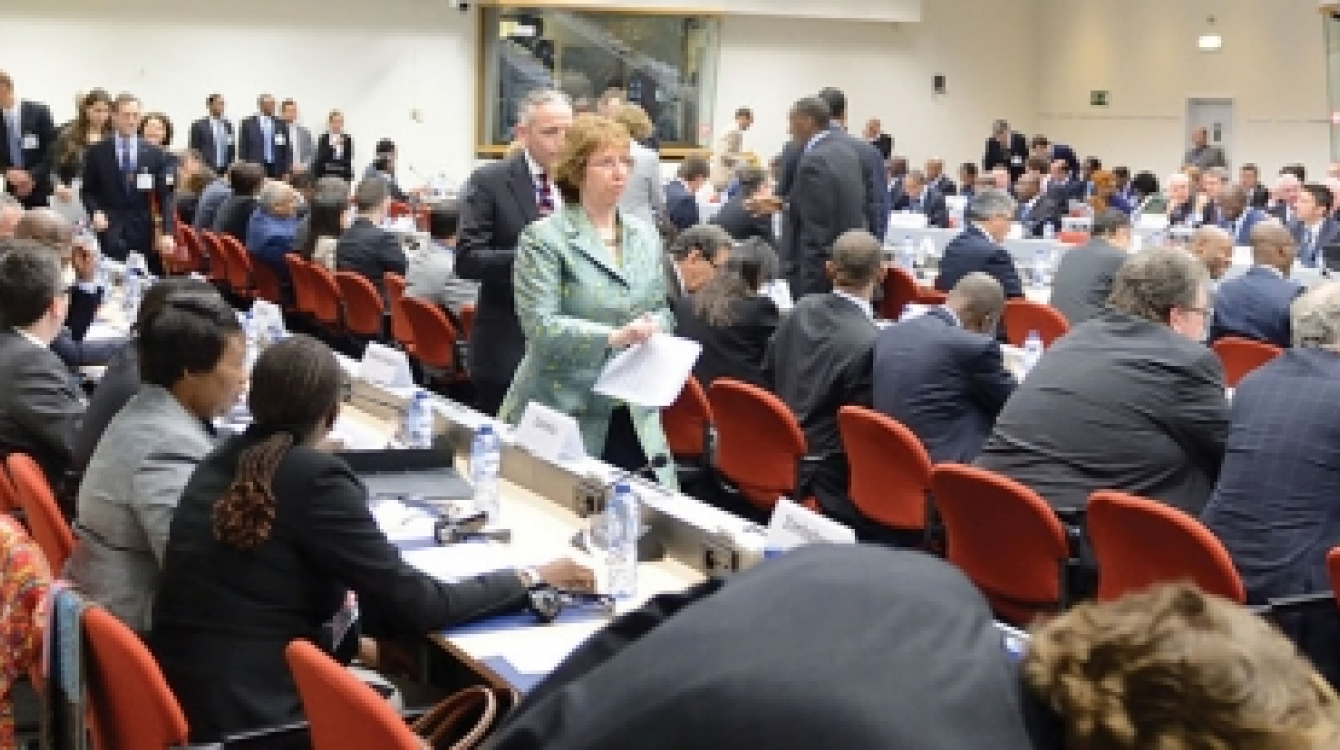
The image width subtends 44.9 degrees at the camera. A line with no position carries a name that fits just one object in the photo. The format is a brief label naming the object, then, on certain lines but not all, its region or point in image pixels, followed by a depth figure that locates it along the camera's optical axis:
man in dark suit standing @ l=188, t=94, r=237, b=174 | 16.83
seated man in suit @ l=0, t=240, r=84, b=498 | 4.50
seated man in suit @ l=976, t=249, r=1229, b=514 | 4.39
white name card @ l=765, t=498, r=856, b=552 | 3.03
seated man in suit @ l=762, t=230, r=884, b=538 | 5.36
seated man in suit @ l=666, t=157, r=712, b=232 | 11.16
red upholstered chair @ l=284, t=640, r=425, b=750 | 2.12
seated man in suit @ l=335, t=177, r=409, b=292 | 9.13
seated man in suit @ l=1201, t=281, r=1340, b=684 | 4.03
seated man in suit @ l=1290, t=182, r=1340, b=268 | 10.68
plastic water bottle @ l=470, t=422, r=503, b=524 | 4.09
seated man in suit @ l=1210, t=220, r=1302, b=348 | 7.35
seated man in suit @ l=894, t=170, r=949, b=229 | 14.42
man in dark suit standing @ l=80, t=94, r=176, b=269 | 11.30
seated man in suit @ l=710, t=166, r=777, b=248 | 9.38
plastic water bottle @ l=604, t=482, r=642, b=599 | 3.48
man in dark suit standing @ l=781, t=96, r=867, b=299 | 8.26
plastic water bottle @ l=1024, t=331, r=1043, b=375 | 6.41
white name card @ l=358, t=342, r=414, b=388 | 5.15
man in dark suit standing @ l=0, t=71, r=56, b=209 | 12.38
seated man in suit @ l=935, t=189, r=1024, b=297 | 8.69
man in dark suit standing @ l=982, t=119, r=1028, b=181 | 20.06
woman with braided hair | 2.86
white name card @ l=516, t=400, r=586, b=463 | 4.14
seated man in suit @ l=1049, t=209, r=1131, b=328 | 7.93
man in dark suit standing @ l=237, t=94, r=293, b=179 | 17.09
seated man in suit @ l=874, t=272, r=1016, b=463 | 5.11
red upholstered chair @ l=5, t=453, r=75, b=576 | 3.61
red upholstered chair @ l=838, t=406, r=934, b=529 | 4.62
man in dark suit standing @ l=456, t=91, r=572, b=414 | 5.09
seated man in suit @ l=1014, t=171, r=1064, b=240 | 13.74
